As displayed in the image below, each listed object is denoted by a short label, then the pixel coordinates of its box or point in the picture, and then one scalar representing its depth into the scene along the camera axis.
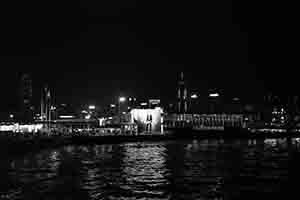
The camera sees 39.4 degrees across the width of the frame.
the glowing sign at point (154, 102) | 108.38
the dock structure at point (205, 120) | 146.60
